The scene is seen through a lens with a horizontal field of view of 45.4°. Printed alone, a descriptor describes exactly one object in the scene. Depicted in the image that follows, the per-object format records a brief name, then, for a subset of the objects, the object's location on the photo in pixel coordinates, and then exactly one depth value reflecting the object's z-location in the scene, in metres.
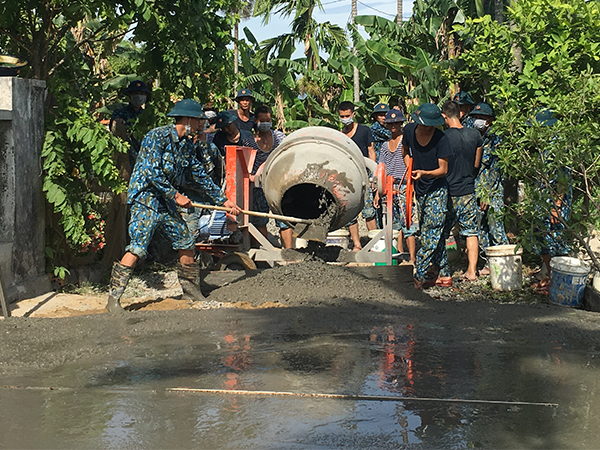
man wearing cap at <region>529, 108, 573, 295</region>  6.64
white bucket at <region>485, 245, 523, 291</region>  7.61
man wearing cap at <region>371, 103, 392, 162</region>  10.15
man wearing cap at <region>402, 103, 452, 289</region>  7.34
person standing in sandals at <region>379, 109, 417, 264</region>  8.88
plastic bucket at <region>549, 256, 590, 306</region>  6.84
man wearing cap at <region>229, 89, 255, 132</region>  9.25
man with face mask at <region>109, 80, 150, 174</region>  8.03
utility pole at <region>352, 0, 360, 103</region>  17.95
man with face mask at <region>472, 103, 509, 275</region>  8.03
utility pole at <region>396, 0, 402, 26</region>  22.41
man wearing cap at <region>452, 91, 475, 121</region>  9.02
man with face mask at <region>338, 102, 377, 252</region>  9.55
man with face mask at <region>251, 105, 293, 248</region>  8.93
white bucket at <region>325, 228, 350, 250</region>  9.85
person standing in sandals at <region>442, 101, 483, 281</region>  7.95
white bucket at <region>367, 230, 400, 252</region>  9.18
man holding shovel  6.39
